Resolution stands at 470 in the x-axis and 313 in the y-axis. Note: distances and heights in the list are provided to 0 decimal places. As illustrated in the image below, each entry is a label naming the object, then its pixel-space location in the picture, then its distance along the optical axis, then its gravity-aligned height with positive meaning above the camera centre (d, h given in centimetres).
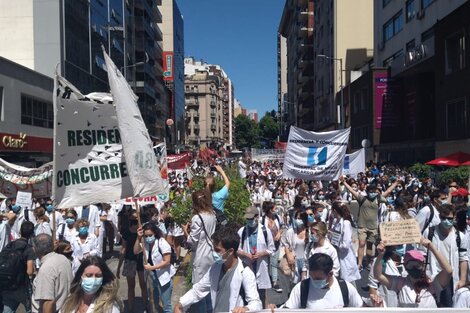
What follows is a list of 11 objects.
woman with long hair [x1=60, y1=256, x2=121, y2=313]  400 -105
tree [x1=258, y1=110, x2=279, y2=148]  14748 +767
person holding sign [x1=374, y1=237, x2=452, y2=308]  454 -115
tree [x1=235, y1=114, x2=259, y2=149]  15288 +681
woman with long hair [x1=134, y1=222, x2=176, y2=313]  631 -128
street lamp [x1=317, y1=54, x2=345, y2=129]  4538 +367
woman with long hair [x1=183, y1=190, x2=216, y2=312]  625 -94
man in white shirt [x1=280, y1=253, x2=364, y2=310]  407 -108
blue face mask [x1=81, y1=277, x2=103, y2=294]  407 -99
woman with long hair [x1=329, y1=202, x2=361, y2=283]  706 -119
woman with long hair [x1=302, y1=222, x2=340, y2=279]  609 -102
